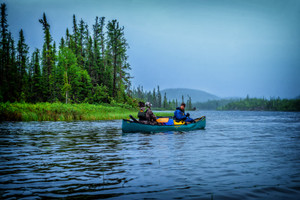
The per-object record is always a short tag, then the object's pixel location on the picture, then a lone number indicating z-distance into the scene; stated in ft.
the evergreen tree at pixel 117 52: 180.45
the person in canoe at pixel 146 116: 61.46
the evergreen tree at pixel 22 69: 190.39
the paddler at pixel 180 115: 66.69
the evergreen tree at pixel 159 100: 522.19
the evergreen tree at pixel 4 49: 191.72
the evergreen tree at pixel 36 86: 195.71
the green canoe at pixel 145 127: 59.52
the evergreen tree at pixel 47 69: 171.77
